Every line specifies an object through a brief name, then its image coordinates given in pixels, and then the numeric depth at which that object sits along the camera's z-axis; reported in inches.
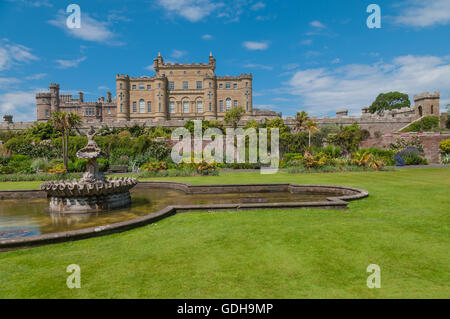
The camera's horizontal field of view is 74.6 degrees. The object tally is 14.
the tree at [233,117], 1830.3
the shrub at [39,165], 897.5
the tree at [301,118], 1409.9
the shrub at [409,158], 1011.3
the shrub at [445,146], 1171.5
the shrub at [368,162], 806.5
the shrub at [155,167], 817.3
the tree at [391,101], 3041.3
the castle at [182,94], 2260.1
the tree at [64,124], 847.3
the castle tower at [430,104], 2046.0
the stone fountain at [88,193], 350.3
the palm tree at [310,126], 1251.8
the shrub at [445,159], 1099.3
